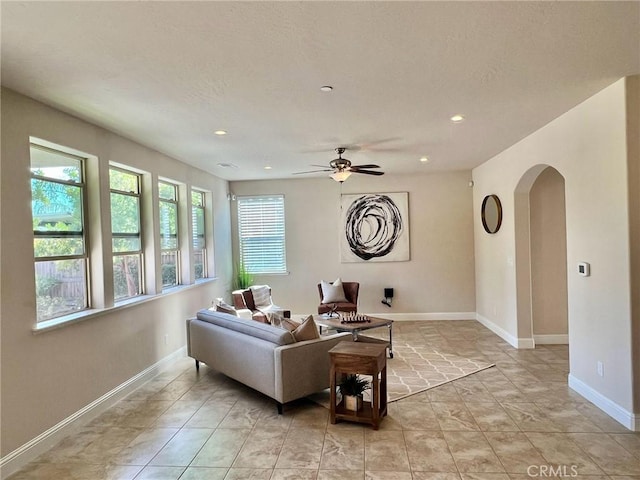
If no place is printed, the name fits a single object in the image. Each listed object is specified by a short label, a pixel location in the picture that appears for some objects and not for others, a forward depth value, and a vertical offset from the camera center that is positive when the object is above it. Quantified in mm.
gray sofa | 3371 -1144
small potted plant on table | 3250 -1360
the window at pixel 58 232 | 3164 +106
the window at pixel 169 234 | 5246 +93
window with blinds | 7598 +83
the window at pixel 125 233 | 4214 +101
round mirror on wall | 5672 +263
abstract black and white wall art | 7246 +123
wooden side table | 3082 -1122
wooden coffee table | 4871 -1199
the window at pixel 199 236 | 6328 +60
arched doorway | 5242 -529
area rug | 3892 -1629
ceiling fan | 4757 +834
